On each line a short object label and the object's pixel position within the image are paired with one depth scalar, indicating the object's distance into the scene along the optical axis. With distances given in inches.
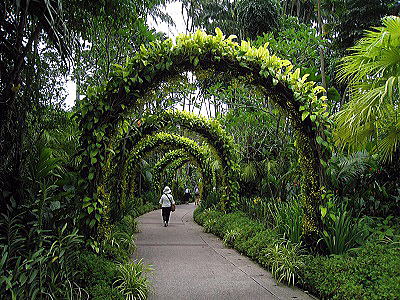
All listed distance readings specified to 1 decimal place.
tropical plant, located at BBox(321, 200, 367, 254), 202.8
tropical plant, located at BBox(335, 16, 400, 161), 183.7
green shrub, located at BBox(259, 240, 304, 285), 198.4
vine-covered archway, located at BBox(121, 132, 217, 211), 540.1
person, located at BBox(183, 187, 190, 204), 1098.8
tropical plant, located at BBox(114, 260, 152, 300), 166.6
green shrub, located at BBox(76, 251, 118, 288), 164.6
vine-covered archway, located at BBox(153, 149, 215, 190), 807.8
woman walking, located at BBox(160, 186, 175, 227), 471.5
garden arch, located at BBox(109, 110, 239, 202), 399.2
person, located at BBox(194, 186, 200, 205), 962.2
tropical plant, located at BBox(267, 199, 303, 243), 230.2
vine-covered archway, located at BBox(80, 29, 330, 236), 208.1
